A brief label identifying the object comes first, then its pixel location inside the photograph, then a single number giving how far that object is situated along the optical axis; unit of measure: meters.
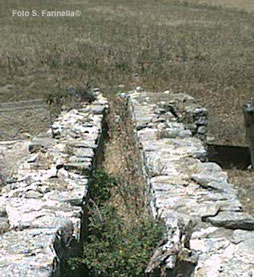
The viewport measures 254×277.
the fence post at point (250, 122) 9.14
